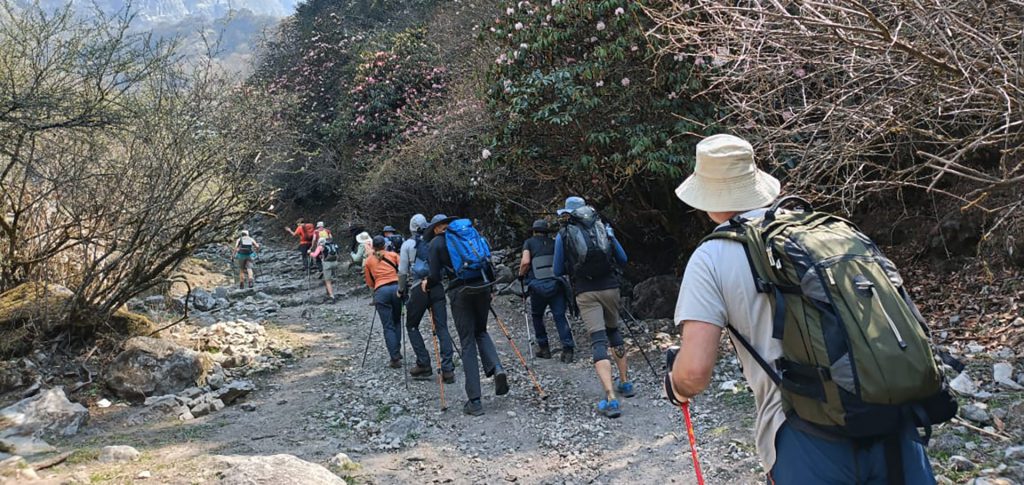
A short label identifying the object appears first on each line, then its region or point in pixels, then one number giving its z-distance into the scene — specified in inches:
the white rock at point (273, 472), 177.5
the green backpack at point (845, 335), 77.1
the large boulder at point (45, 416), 255.9
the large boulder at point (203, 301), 596.1
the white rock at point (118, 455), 218.7
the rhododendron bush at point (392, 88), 822.5
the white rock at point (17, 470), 187.0
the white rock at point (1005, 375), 214.0
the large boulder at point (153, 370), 326.0
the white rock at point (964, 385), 214.4
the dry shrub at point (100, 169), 319.6
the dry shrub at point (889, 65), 173.0
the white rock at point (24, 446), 223.5
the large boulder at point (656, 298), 410.3
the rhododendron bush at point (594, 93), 356.2
